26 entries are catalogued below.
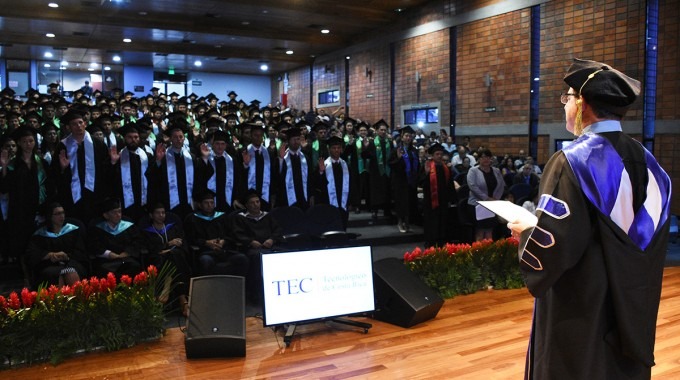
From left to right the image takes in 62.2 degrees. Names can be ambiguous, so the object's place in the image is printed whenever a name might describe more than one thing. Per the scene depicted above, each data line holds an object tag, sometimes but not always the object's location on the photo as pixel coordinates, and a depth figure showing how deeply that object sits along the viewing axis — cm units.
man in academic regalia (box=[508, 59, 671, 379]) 160
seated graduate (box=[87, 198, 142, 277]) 503
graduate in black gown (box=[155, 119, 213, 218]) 621
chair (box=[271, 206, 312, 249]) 607
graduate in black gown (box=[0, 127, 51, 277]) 553
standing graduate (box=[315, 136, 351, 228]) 718
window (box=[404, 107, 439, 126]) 1465
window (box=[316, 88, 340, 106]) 2003
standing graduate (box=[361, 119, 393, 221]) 871
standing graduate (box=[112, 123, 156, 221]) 602
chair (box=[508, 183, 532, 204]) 836
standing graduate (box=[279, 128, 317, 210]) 693
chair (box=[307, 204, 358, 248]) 633
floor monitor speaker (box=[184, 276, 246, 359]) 360
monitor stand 397
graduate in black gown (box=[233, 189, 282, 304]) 555
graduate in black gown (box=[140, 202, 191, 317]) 509
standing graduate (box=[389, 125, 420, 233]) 841
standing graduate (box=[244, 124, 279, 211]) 677
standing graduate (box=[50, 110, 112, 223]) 584
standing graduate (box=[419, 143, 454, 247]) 775
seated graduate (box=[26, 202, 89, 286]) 473
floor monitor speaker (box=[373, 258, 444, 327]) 429
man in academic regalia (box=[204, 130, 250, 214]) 650
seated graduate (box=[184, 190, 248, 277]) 519
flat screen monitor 399
